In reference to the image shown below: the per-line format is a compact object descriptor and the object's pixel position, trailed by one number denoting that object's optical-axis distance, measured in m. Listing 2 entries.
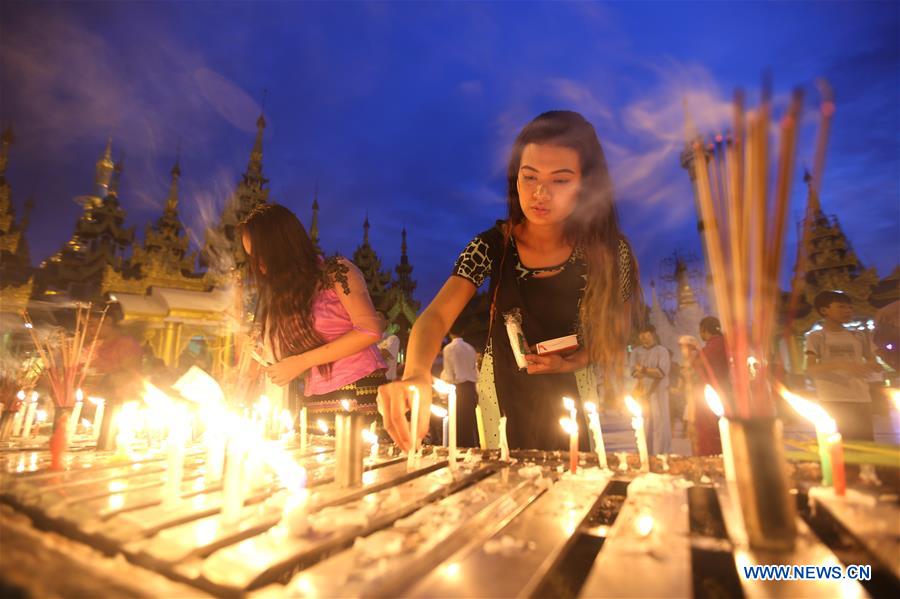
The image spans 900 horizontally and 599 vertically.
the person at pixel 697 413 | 6.73
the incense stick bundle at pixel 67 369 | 2.21
